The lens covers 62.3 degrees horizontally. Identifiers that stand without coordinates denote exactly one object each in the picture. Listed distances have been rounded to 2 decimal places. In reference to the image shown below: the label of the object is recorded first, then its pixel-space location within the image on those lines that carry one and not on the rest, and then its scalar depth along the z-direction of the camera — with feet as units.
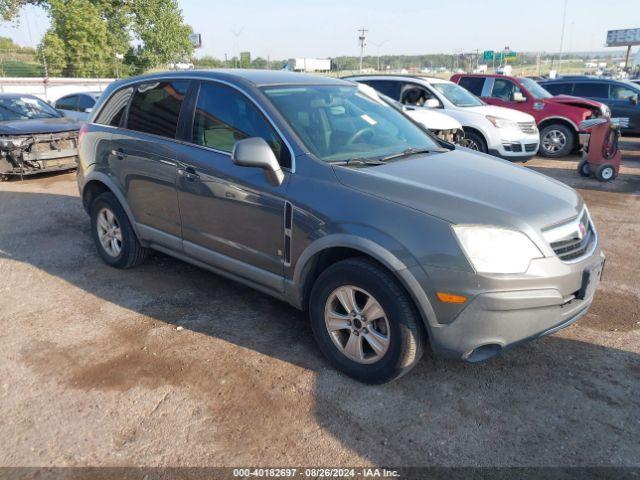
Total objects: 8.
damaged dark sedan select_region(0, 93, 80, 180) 29.32
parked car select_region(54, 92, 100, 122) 39.70
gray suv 9.27
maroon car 39.83
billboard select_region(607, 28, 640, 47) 236.38
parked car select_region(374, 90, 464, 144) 30.66
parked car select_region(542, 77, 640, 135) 47.32
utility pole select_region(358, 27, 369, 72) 157.28
